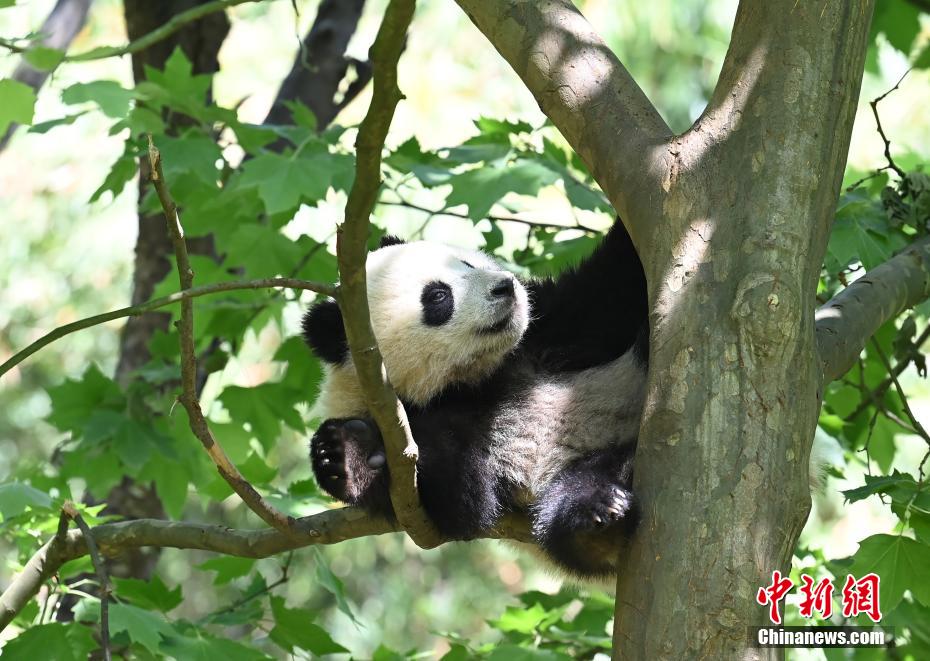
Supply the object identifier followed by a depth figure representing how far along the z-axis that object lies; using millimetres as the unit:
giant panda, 5246
